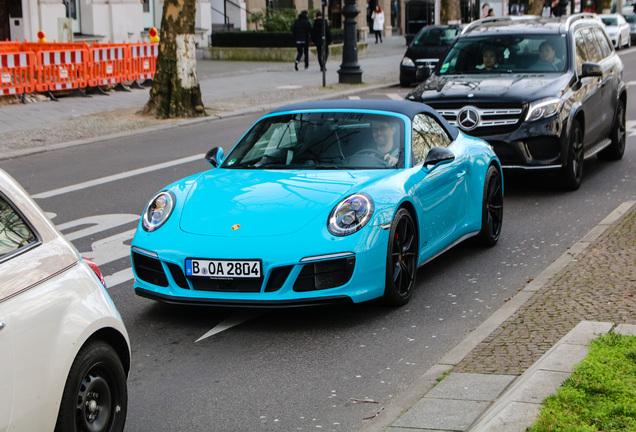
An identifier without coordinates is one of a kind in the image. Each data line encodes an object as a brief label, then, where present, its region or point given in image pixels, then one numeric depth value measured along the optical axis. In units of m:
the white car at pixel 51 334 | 3.53
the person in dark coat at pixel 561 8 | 46.80
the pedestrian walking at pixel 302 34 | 32.31
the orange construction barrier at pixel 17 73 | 20.56
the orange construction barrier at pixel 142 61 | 24.36
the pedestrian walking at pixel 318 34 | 31.59
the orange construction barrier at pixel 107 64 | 22.94
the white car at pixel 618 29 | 44.88
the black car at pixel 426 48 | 26.45
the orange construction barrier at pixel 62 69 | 21.50
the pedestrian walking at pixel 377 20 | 49.31
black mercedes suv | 10.72
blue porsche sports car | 6.14
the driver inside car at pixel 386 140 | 7.27
